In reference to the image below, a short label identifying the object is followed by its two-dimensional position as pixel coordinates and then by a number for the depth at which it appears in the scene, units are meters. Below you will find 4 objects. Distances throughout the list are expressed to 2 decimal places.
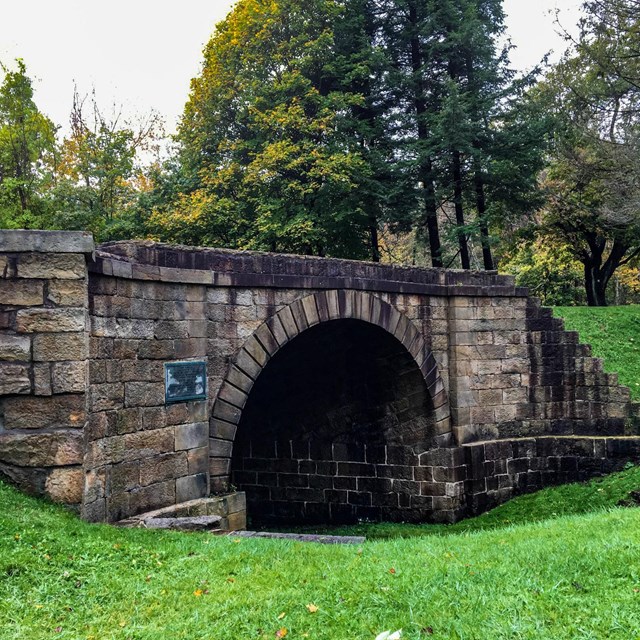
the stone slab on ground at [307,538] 6.64
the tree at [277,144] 16.25
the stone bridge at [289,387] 5.82
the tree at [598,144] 15.75
